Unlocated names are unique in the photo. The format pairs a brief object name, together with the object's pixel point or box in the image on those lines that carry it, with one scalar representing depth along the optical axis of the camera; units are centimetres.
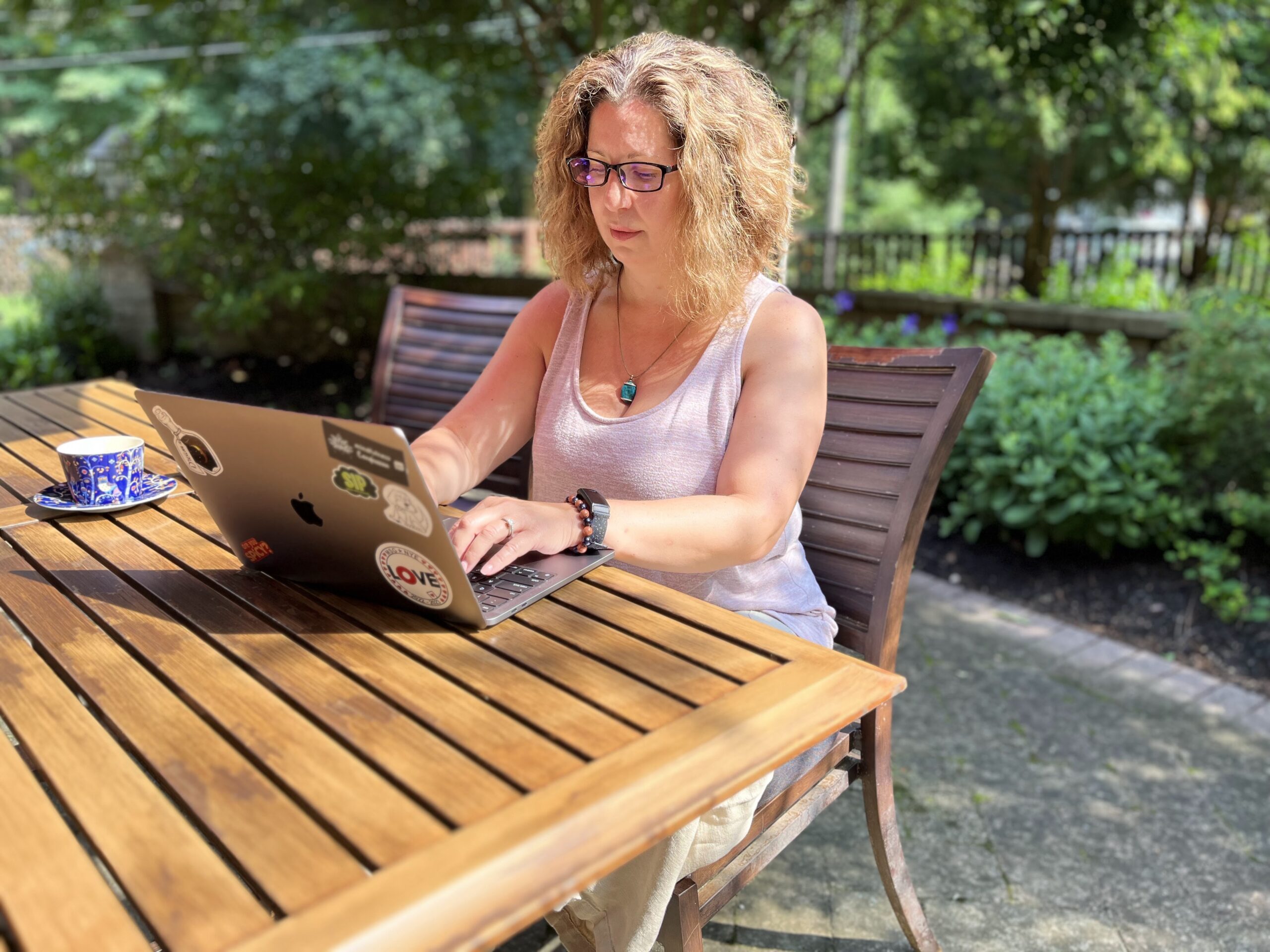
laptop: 100
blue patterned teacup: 157
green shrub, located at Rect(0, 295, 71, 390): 652
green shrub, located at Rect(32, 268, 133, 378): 720
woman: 148
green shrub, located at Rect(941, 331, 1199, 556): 343
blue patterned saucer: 157
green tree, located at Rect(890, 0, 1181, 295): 468
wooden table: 74
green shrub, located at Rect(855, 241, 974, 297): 613
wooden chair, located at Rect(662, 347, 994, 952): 156
